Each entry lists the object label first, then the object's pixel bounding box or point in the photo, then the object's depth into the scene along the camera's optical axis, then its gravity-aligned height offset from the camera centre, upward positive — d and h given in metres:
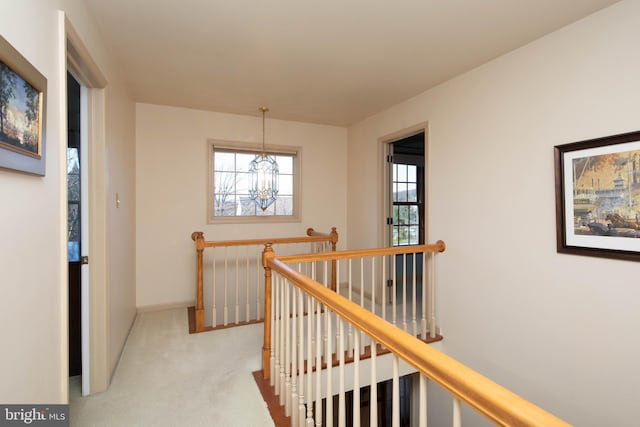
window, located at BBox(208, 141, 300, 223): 3.84 +0.43
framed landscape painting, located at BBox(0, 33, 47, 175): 0.90 +0.35
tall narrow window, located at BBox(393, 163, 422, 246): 5.14 +0.17
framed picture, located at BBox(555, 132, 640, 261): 1.74 +0.11
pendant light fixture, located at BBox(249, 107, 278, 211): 3.57 +0.45
